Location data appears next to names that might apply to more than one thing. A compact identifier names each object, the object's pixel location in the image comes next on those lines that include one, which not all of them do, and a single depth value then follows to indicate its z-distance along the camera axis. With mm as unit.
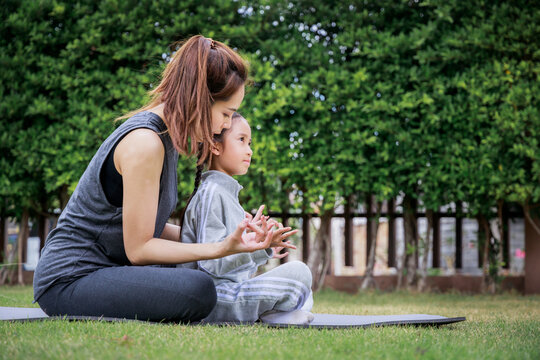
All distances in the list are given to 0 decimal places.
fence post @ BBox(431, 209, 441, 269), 7316
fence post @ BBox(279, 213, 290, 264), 7301
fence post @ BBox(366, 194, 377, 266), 7229
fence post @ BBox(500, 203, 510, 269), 7149
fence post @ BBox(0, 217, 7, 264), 7496
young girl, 3076
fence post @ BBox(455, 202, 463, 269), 7464
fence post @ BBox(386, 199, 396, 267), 7312
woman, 2689
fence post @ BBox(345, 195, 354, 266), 7345
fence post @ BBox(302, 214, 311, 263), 7375
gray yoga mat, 2943
